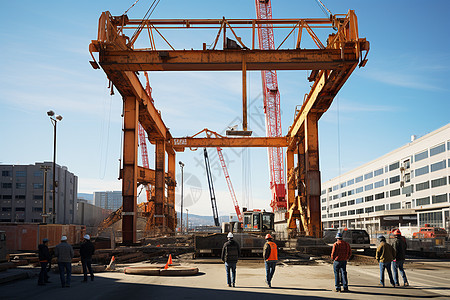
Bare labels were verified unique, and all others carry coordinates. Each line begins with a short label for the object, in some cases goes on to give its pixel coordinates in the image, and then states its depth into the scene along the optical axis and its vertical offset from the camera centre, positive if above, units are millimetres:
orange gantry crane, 26594 +8136
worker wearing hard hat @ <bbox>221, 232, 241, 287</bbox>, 14066 -1766
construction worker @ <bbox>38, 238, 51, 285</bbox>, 15011 -1963
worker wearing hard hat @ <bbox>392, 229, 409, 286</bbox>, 14344 -1911
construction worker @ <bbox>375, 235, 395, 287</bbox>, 14164 -1816
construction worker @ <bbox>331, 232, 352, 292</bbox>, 13177 -1808
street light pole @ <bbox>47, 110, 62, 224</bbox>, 35875 +6616
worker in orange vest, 13883 -1800
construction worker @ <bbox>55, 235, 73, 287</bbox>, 14609 -1797
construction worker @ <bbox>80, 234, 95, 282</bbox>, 15648 -1758
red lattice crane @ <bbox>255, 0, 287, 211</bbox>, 85875 +20946
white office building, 67625 +1759
